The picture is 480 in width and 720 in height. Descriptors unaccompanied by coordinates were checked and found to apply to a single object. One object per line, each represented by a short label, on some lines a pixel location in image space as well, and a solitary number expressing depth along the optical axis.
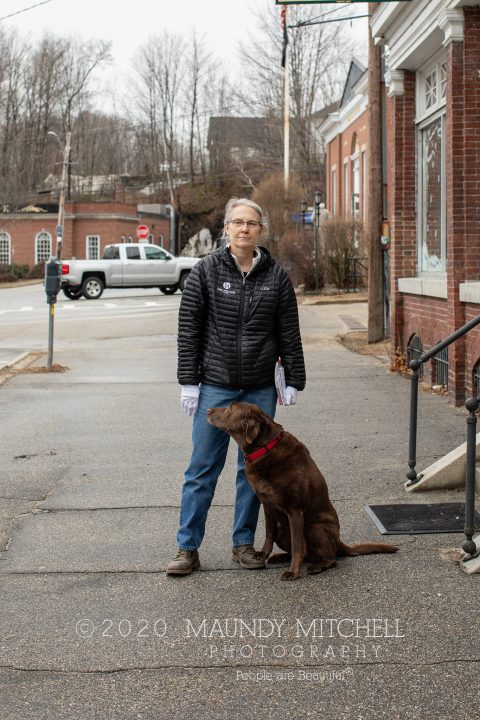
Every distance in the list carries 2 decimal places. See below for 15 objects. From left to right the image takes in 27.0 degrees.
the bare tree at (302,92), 66.19
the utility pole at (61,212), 60.81
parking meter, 14.12
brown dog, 5.07
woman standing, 5.31
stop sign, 63.41
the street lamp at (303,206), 41.22
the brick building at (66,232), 72.56
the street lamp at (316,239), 33.91
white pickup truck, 37.94
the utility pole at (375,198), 17.94
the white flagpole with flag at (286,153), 48.41
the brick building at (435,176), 10.72
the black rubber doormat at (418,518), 6.09
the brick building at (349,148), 44.88
